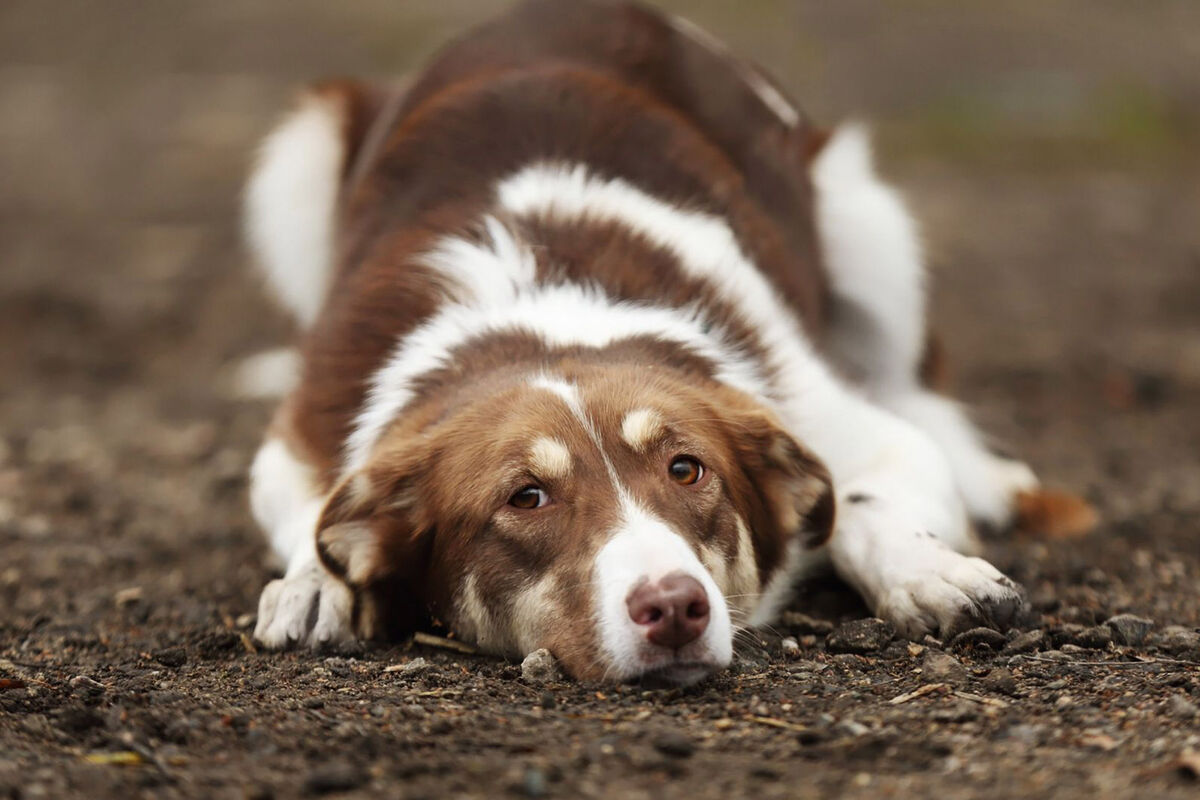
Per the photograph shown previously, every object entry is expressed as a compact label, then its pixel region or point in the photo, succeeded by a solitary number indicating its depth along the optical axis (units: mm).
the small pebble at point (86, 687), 6745
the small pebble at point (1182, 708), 6129
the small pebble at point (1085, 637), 7531
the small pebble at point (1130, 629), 7559
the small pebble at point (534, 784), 5344
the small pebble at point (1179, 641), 7371
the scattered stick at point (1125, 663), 7039
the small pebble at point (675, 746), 5793
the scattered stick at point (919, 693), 6534
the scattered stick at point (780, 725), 6129
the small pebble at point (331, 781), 5414
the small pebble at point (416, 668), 7309
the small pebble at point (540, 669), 7125
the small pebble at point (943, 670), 6875
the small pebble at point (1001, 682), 6711
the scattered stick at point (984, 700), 6434
